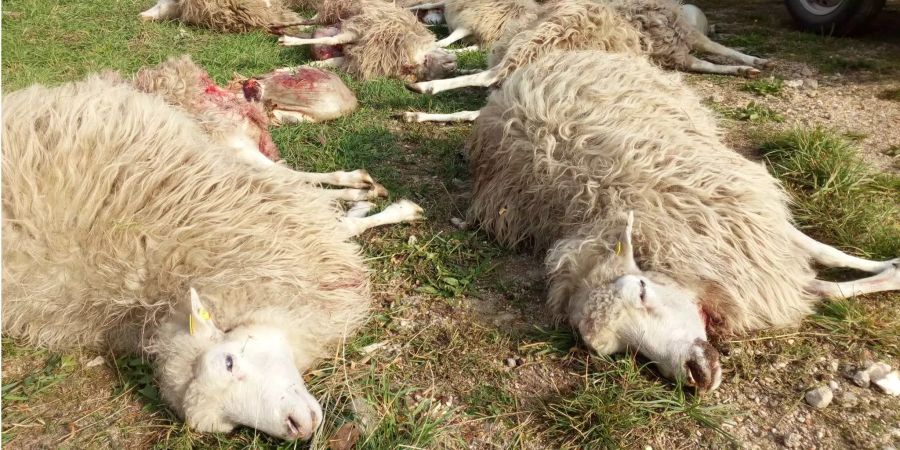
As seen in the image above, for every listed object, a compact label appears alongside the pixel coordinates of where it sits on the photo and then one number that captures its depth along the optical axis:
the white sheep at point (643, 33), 5.13
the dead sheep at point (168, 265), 2.44
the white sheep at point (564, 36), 5.09
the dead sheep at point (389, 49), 6.16
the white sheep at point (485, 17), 6.89
